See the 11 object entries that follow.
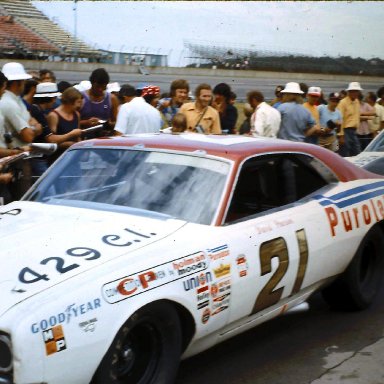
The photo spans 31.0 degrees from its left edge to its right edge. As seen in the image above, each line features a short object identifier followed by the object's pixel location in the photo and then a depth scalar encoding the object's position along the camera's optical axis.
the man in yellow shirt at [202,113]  7.44
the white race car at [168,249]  3.00
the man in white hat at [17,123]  6.04
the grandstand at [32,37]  39.41
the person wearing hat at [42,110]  6.63
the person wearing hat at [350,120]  11.52
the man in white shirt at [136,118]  7.05
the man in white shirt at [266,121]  8.27
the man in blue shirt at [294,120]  8.88
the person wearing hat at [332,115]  10.61
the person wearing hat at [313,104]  9.65
